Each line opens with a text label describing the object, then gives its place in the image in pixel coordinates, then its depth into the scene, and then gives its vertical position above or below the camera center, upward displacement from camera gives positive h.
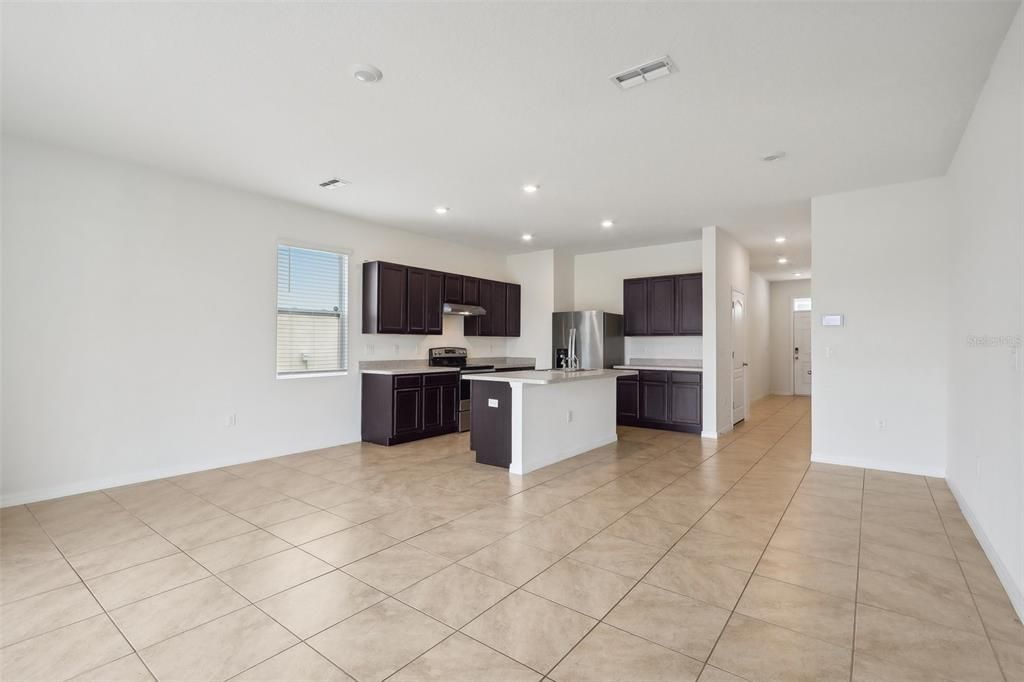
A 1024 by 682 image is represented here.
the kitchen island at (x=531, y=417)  4.72 -0.72
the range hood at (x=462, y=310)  7.05 +0.54
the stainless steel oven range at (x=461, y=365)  6.84 -0.27
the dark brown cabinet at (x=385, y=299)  6.07 +0.60
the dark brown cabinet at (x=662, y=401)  6.80 -0.77
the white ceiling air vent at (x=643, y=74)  2.75 +1.58
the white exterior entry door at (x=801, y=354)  11.88 -0.15
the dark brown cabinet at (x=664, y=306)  7.06 +0.62
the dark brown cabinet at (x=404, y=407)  5.90 -0.76
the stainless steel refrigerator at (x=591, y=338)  7.48 +0.14
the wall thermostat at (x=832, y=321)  5.02 +0.28
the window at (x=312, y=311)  5.48 +0.41
